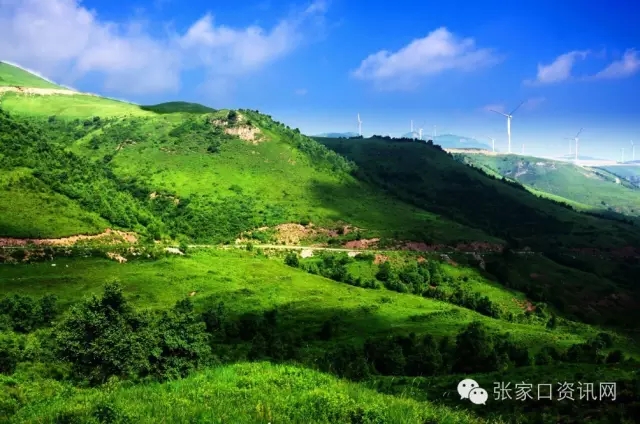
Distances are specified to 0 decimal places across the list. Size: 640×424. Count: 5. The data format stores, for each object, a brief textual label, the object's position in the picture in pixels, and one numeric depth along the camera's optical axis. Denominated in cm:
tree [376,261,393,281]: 11989
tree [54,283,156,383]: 3862
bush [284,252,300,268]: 11794
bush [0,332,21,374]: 4103
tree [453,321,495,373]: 6012
